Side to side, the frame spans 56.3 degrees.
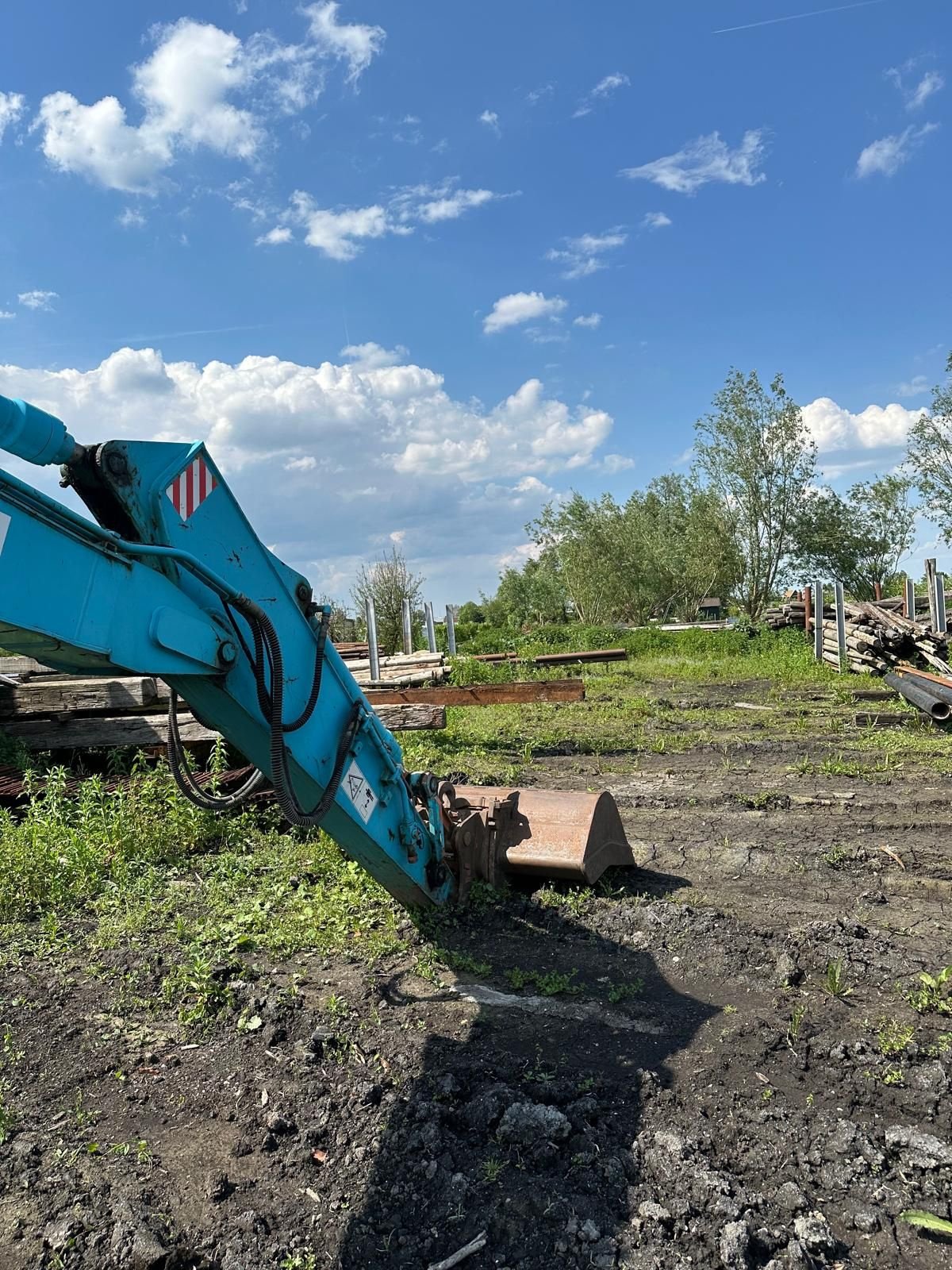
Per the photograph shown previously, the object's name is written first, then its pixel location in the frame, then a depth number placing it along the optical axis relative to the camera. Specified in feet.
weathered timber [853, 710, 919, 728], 36.50
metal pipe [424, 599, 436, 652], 64.75
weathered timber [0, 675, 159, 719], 26.68
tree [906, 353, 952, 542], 111.24
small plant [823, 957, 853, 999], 12.55
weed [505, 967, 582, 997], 13.15
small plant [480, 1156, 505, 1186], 8.86
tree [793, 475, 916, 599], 119.44
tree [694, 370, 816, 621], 115.03
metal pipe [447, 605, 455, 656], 70.74
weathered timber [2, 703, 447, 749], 25.96
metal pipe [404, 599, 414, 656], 67.00
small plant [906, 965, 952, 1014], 12.00
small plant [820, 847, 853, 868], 18.79
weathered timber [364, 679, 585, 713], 41.55
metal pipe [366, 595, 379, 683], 43.87
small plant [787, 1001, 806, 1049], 11.35
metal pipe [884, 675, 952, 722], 34.99
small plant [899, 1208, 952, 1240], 7.91
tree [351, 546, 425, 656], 75.66
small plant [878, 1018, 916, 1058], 10.93
